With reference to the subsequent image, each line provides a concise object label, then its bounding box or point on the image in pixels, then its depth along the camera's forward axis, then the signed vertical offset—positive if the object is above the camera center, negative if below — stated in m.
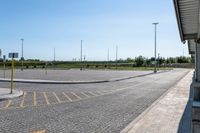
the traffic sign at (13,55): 9.45 +0.53
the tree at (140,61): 68.39 +1.35
